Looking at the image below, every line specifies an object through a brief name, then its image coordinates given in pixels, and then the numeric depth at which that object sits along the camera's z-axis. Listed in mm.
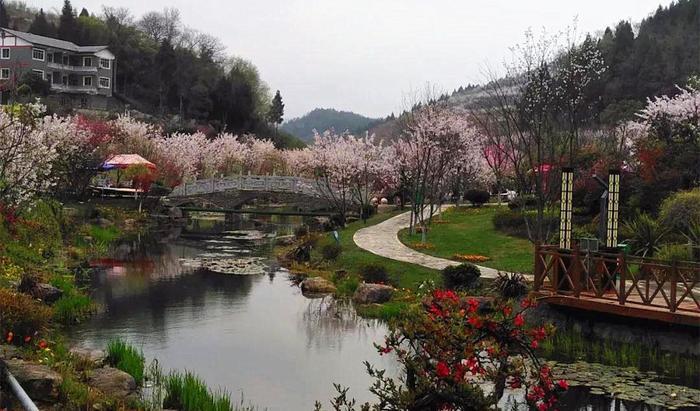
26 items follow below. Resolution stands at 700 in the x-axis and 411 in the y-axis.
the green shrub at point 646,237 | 19312
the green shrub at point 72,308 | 15172
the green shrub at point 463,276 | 18344
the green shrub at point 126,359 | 11250
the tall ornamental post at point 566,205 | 15773
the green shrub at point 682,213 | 19531
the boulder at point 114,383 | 9977
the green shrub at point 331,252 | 25328
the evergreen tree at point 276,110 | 90125
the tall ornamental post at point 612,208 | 15570
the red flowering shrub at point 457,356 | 6926
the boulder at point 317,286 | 20922
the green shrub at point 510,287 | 16859
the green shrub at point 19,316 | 11344
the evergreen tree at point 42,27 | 80250
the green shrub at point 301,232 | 33469
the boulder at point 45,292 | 15422
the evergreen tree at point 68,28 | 81750
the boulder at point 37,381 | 8661
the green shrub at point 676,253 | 17698
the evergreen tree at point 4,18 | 78956
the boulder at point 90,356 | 11289
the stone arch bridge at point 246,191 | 43656
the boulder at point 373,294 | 18625
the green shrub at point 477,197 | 37875
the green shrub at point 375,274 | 21006
